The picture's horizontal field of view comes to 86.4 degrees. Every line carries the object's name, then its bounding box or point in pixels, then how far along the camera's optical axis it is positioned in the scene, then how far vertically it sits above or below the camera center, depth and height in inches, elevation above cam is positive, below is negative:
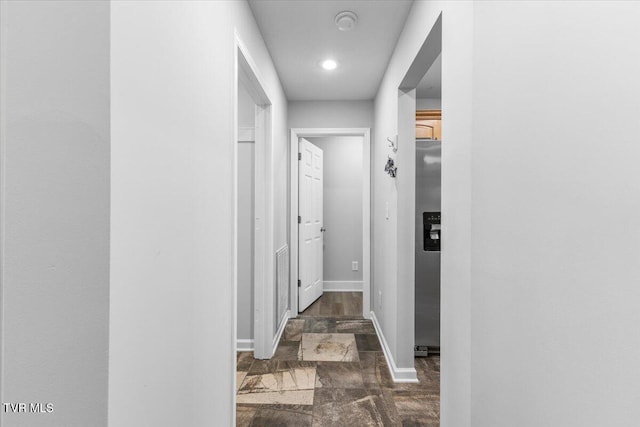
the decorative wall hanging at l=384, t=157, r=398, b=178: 106.0 +14.4
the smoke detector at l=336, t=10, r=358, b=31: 87.7 +50.9
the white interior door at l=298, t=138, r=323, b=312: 162.4 -6.0
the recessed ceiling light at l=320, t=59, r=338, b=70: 116.5 +51.7
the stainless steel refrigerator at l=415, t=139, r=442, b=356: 116.8 -10.4
